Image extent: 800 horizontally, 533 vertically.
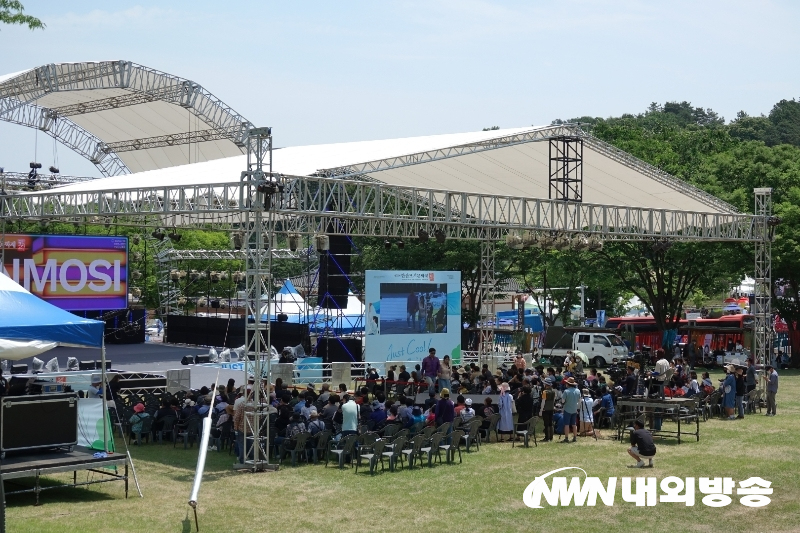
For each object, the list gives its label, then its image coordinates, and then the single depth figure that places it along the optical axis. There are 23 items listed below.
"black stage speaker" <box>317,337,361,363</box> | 30.83
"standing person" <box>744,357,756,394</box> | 23.12
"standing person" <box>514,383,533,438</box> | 18.91
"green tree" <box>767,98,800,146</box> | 96.69
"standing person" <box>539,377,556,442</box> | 18.62
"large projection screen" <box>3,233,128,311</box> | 29.81
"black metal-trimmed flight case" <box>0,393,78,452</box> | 12.32
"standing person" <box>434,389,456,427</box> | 17.17
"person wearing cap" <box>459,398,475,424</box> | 17.75
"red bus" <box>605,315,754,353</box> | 39.94
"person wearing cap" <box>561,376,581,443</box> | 18.58
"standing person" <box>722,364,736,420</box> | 21.70
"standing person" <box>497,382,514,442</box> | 18.41
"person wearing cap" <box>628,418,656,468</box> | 15.37
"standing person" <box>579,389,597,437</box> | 19.06
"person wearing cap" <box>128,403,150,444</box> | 17.66
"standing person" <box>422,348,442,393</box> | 24.28
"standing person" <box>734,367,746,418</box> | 21.83
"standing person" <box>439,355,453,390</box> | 22.61
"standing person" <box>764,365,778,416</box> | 22.02
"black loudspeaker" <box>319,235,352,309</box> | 31.27
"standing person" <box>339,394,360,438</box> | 15.91
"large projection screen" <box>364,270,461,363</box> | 26.89
